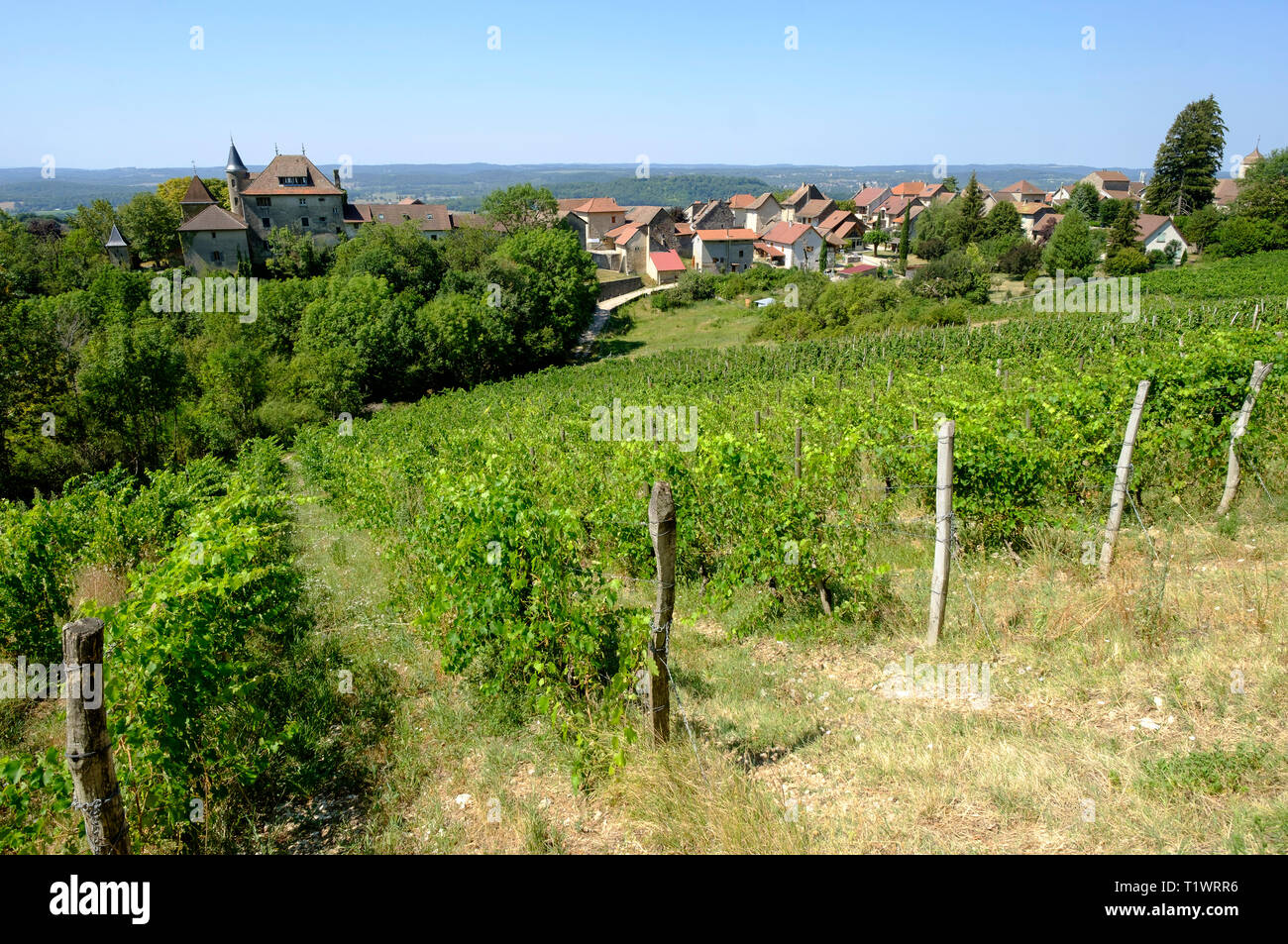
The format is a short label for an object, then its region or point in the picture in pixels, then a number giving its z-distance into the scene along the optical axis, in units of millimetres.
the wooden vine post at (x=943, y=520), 5902
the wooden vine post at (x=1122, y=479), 6750
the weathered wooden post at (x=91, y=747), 3078
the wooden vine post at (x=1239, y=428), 7980
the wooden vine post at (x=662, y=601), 4484
